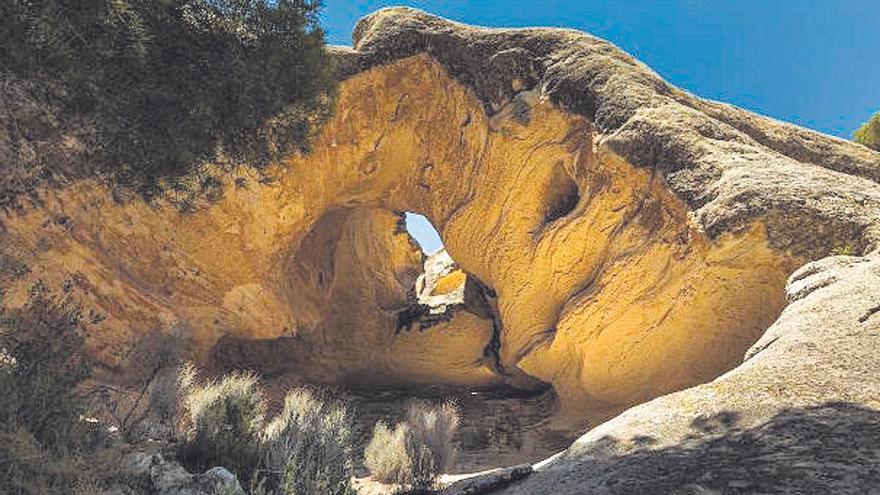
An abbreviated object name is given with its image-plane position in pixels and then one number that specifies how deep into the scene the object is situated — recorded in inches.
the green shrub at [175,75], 208.7
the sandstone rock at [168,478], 196.4
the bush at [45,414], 159.3
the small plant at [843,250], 284.0
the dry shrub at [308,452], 227.3
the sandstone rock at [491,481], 201.5
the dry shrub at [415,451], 329.1
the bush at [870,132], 735.9
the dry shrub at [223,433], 236.7
